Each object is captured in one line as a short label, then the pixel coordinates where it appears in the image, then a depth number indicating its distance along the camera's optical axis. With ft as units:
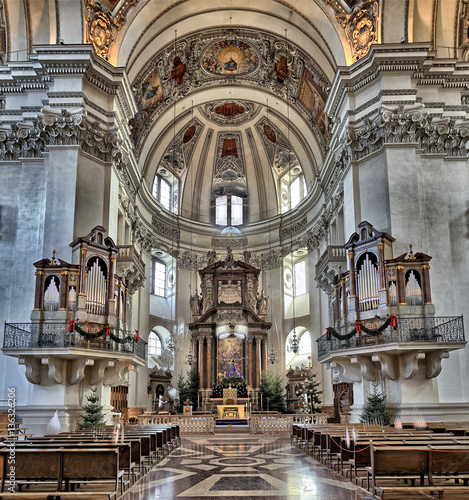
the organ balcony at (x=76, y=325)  48.62
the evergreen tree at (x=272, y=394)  85.97
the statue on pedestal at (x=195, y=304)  96.22
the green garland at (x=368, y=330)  47.80
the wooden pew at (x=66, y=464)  22.61
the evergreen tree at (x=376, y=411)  47.93
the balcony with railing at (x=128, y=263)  66.80
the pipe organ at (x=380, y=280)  49.67
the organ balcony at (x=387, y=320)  48.14
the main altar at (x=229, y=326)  92.63
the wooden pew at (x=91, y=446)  24.41
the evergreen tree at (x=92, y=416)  47.62
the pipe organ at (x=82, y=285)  49.73
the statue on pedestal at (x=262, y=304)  96.53
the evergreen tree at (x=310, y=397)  70.30
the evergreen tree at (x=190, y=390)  88.07
